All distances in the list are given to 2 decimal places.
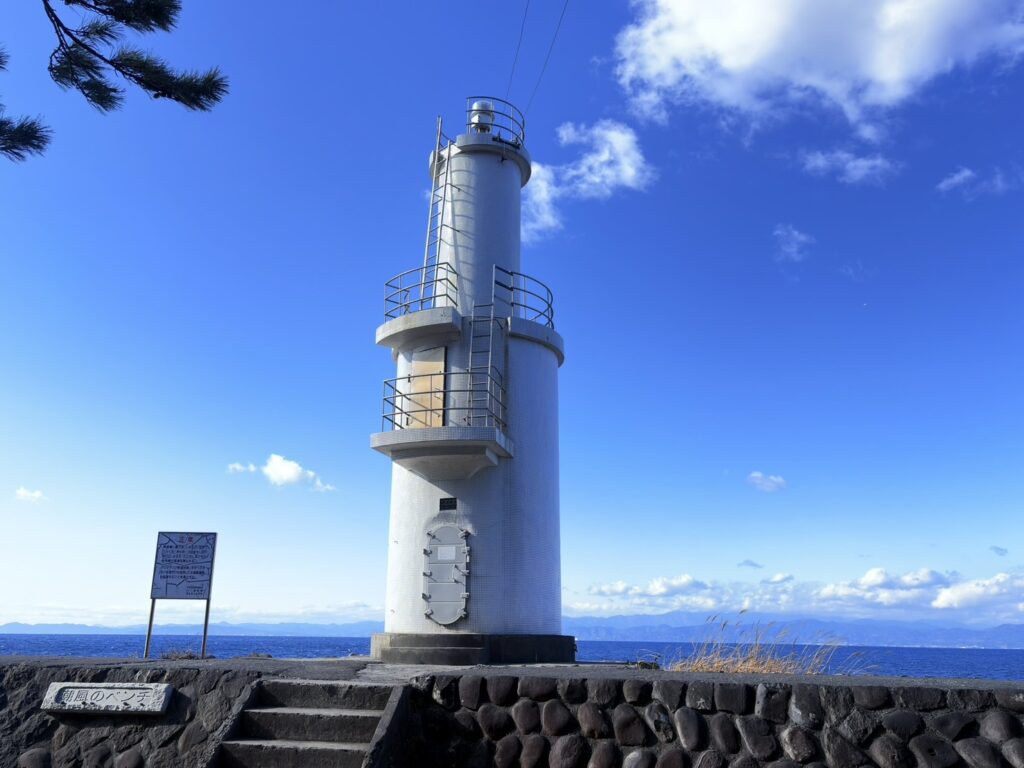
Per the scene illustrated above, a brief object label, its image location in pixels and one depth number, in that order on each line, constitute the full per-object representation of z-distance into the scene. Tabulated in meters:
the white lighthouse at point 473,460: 11.84
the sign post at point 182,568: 11.96
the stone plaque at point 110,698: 7.13
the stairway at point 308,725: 6.33
